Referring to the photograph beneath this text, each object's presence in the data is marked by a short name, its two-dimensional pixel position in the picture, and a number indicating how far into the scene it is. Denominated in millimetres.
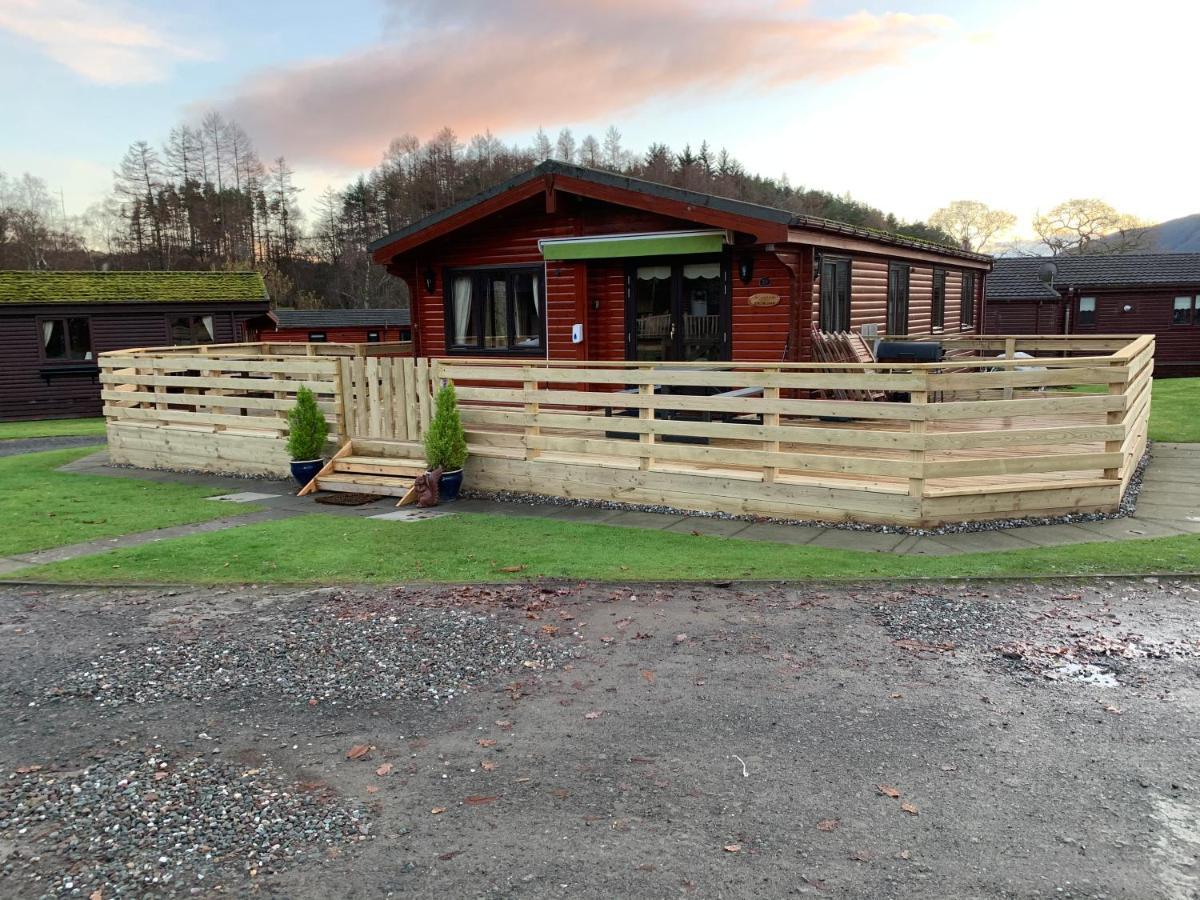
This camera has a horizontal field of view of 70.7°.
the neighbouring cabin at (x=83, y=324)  24750
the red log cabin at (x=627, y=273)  12070
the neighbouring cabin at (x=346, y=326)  44375
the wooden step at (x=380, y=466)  10312
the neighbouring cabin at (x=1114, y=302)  31250
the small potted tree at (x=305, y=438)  10805
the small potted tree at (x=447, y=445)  9711
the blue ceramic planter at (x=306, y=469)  10852
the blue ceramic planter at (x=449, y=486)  9734
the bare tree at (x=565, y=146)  74381
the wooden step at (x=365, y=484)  10078
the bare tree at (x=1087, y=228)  67312
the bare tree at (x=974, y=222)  76375
